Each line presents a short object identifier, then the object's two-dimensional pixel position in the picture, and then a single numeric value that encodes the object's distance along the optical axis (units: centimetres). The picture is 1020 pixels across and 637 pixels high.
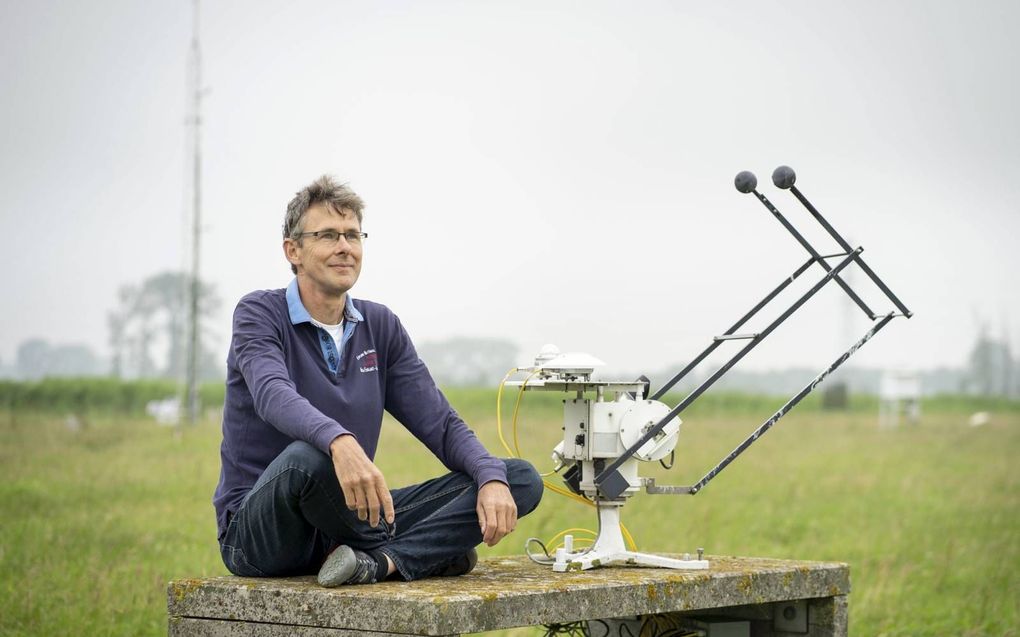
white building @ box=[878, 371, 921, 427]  3752
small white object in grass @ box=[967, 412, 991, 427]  3180
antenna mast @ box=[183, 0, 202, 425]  2314
